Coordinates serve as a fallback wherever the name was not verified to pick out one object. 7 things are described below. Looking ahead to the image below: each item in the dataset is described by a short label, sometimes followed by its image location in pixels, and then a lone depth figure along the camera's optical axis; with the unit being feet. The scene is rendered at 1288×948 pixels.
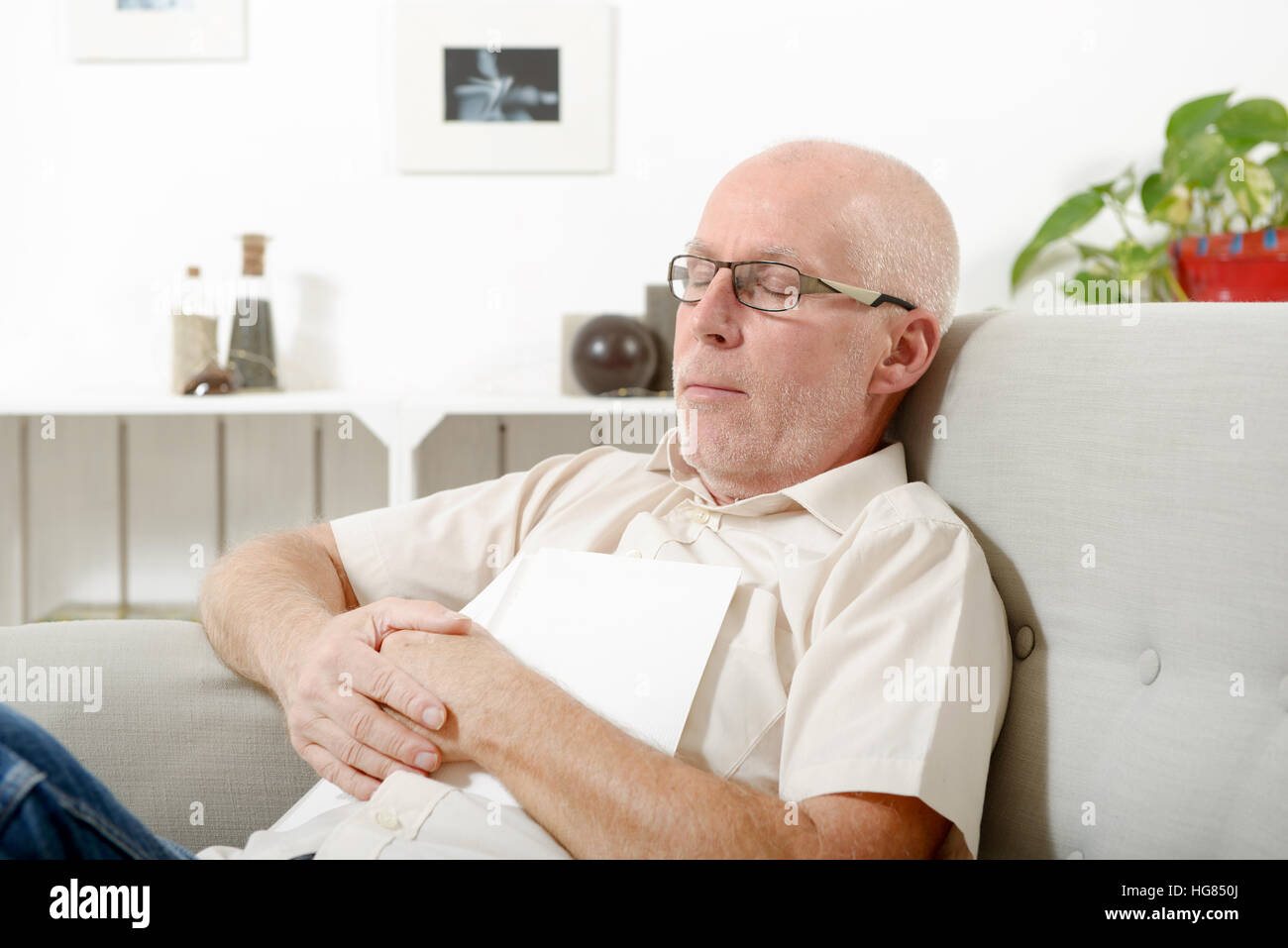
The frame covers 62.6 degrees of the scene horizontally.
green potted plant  6.40
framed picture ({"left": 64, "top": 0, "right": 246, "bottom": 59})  7.85
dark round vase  7.12
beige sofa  2.65
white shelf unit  8.12
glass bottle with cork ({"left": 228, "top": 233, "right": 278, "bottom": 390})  7.64
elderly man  2.78
